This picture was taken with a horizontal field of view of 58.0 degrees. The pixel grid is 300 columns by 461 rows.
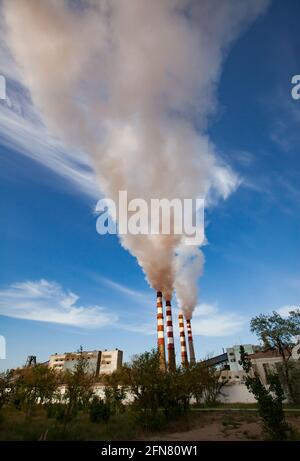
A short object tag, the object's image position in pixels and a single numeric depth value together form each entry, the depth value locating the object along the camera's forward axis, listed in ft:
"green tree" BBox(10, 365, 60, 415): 96.43
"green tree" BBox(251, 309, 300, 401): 128.67
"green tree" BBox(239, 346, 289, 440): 44.32
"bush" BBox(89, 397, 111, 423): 78.23
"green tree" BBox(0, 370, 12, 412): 73.72
